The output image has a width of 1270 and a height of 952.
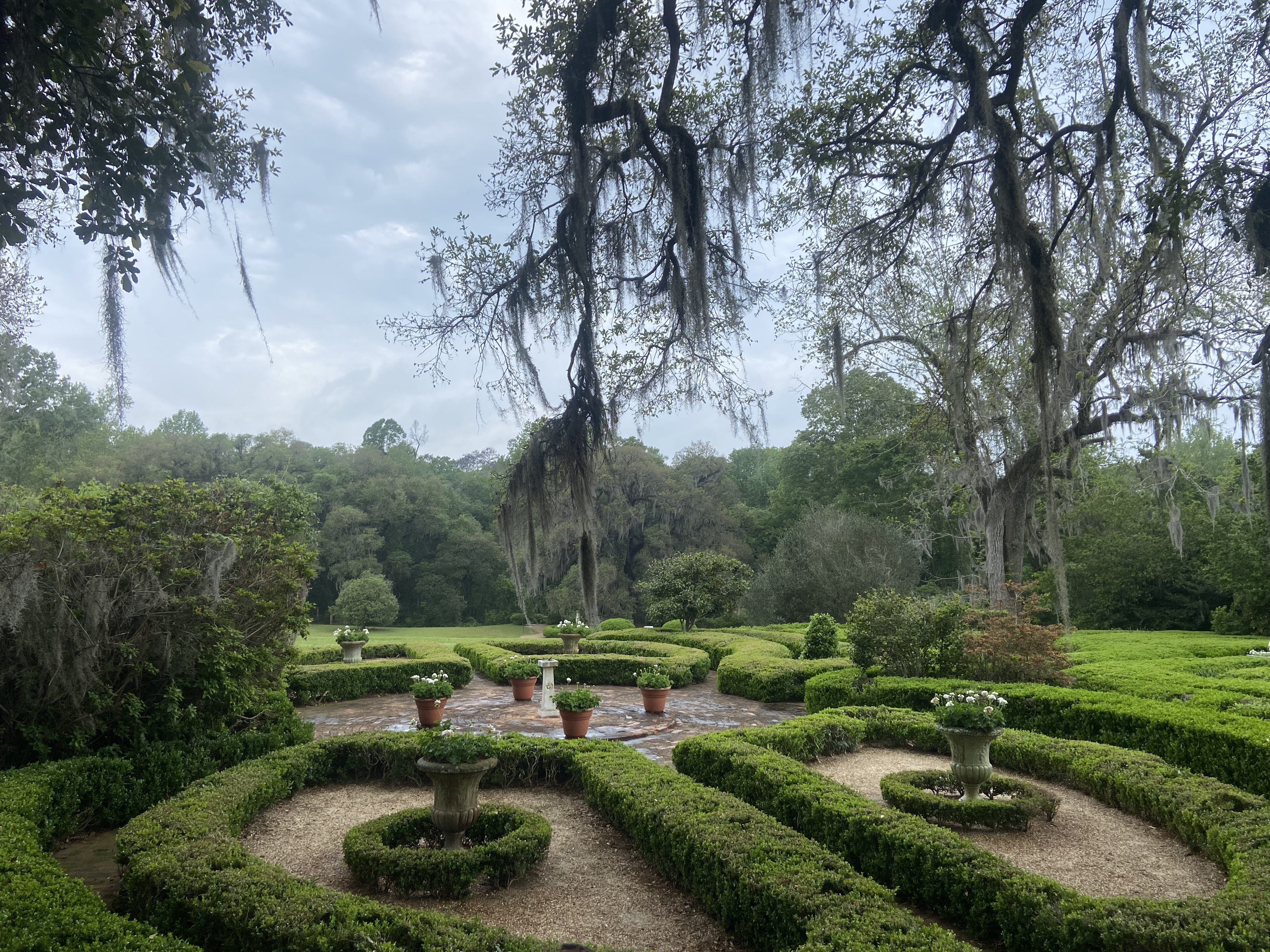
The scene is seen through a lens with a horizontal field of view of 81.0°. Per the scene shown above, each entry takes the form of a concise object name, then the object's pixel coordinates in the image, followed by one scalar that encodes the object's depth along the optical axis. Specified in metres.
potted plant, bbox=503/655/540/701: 11.05
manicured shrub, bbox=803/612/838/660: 12.98
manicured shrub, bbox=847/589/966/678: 9.77
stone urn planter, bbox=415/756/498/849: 5.02
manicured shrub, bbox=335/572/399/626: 27.67
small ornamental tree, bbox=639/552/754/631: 18.75
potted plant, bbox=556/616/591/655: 15.30
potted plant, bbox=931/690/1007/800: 5.74
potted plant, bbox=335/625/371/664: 13.23
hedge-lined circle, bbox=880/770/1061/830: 5.42
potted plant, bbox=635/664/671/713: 10.21
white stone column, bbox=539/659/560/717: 10.12
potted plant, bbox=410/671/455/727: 9.00
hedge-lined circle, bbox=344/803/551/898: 4.44
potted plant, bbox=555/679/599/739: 8.11
